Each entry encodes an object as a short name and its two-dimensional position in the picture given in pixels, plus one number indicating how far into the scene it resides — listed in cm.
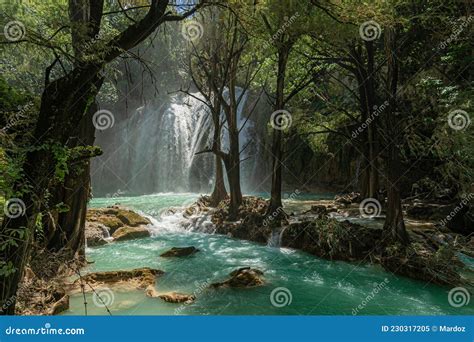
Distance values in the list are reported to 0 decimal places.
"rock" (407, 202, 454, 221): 1384
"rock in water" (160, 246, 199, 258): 1088
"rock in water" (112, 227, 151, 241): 1349
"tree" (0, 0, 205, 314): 412
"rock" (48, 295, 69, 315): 598
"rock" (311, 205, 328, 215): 1515
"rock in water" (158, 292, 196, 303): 691
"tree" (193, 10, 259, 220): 1524
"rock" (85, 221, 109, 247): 1257
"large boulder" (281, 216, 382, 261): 1006
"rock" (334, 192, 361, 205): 1875
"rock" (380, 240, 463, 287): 799
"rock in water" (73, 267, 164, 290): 786
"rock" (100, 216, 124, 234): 1430
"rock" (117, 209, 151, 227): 1536
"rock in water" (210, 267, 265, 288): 779
